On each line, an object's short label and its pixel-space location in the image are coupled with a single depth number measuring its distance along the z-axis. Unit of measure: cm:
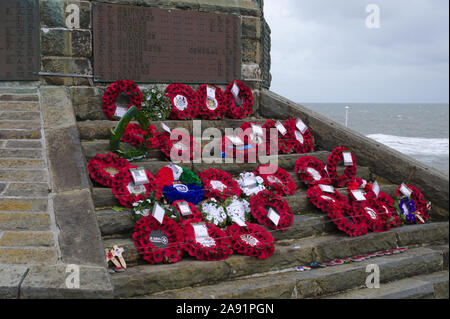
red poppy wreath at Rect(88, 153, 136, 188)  435
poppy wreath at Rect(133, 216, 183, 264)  365
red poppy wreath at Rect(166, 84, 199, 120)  618
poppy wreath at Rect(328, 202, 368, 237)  464
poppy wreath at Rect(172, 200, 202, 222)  410
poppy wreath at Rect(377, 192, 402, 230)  498
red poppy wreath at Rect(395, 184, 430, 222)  540
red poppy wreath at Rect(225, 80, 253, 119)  658
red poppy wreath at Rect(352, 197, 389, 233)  482
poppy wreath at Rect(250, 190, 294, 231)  441
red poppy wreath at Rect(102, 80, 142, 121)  586
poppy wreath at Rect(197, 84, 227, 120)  638
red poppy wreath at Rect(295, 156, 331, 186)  526
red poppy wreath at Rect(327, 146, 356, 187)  549
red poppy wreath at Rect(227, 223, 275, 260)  394
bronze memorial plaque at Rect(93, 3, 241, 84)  617
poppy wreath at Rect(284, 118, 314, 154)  605
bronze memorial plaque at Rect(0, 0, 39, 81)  579
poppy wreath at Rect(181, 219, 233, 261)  377
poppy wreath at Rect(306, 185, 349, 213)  481
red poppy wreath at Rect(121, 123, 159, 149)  508
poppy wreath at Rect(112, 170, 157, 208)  415
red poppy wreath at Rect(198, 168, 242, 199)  462
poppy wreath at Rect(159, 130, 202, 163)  511
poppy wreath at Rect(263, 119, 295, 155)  586
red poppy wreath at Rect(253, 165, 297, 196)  489
